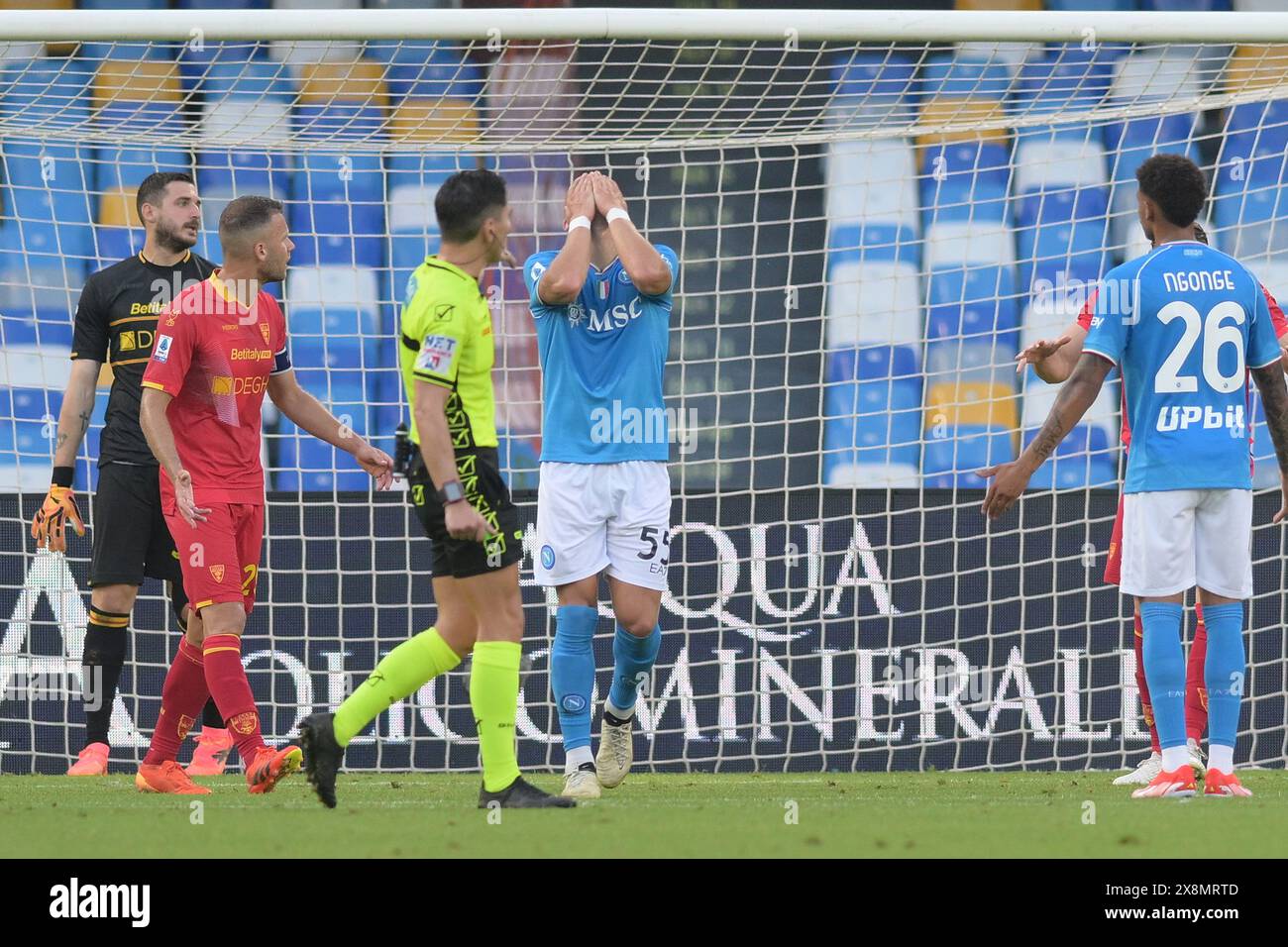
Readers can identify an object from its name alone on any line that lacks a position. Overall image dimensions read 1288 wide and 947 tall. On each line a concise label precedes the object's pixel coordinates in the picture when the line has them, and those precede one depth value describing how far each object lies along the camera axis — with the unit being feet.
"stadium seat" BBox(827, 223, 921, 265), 58.23
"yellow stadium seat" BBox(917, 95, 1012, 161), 50.57
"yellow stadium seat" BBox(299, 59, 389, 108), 50.89
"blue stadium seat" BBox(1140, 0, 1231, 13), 59.77
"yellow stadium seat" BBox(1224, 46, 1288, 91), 46.09
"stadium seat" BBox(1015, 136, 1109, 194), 58.44
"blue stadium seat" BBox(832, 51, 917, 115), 55.21
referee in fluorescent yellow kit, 28.68
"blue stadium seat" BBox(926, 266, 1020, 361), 57.41
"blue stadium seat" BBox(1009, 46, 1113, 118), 48.08
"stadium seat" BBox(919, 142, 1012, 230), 58.13
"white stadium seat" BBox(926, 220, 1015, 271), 57.57
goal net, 47.24
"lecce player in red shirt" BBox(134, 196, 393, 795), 32.94
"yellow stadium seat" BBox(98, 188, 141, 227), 57.31
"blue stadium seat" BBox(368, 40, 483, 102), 54.54
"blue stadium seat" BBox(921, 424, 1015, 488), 55.06
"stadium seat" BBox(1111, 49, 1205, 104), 44.91
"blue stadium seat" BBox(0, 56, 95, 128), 46.50
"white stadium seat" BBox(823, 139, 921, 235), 57.67
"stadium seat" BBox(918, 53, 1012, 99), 53.52
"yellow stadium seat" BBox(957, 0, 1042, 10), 59.16
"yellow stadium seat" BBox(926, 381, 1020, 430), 57.26
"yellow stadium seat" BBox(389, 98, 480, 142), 49.29
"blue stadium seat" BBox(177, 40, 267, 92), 44.83
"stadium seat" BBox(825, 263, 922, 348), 57.52
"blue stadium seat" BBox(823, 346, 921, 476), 56.85
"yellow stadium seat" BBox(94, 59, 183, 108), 47.78
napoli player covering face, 33.81
